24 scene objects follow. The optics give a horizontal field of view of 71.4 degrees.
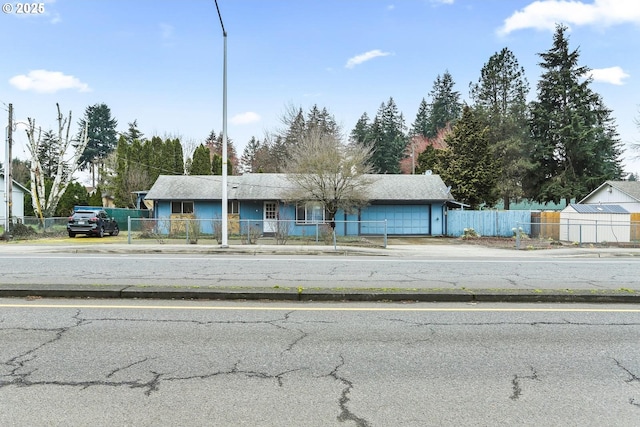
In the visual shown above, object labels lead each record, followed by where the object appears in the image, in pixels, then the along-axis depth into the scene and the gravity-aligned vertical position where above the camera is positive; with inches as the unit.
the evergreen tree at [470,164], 1642.5 +189.4
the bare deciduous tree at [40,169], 1243.8 +132.6
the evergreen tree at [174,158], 1909.4 +250.0
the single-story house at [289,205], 1206.9 +28.7
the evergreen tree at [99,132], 3102.9 +596.7
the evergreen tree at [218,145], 2926.2 +510.0
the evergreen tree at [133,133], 2977.4 +557.3
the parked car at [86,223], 1032.8 -17.6
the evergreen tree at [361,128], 3022.6 +619.4
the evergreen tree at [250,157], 2688.0 +398.0
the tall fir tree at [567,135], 1701.5 +313.7
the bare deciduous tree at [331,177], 1042.1 +91.7
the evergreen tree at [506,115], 1818.8 +431.1
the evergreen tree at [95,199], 1760.1 +65.5
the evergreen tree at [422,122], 3376.0 +721.4
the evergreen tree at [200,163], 1782.7 +209.8
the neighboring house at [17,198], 1635.8 +66.8
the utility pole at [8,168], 984.0 +105.0
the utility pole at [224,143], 755.4 +123.3
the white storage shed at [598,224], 973.8 -19.1
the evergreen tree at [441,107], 3220.7 +805.1
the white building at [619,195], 1273.4 +63.2
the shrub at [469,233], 1160.4 -47.6
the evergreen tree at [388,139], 2650.1 +481.8
